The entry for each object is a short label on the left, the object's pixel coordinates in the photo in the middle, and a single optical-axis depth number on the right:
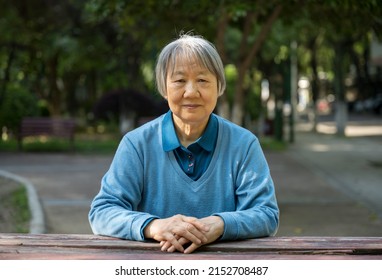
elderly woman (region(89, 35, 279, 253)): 2.54
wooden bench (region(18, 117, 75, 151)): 20.39
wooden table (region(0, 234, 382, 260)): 2.19
